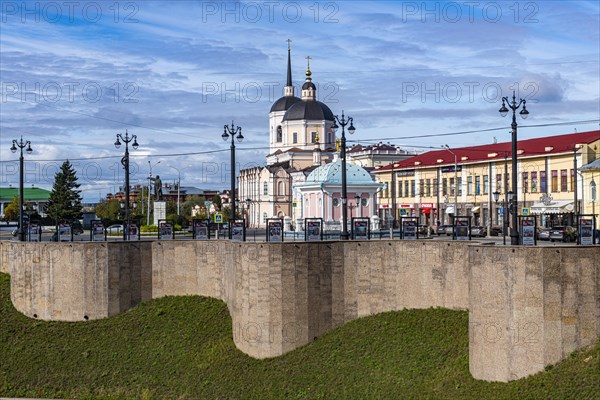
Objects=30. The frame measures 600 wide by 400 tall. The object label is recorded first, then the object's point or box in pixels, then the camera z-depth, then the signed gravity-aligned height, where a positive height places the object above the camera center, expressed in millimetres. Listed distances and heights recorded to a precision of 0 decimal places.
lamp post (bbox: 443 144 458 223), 80138 +4233
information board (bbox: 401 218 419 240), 41281 -390
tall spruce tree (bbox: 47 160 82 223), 111438 +3249
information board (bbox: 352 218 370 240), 42969 -343
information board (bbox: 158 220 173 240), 48500 -459
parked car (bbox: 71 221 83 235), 67819 -342
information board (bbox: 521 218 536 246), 33344 -453
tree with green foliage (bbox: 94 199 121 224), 136225 +2065
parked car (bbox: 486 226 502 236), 60450 -688
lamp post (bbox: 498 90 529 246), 36281 +3127
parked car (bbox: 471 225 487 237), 55088 -669
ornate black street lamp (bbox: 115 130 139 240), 54803 +3688
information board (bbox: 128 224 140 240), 48375 -443
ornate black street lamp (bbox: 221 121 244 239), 48531 +4004
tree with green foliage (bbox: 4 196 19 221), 153875 +2125
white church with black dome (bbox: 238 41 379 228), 130375 +8905
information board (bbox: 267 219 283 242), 40325 -417
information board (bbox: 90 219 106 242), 49600 -383
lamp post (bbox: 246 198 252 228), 133875 +1423
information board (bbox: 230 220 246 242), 43259 -392
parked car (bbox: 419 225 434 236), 51109 -500
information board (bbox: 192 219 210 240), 47438 -413
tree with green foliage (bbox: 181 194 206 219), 172838 +3165
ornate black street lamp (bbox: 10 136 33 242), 54028 +2819
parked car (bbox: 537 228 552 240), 46222 -668
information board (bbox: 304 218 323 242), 41000 -400
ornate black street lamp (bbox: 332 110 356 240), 41719 +2358
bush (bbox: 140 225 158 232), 67188 -353
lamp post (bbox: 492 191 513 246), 37625 +604
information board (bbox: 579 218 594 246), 32812 -464
